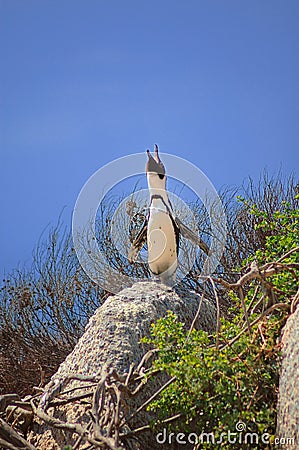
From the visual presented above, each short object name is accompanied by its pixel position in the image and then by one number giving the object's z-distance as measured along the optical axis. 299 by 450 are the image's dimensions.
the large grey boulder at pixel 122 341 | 24.59
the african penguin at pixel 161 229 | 25.15
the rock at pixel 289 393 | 23.70
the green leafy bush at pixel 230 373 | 23.93
